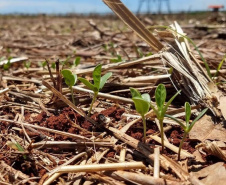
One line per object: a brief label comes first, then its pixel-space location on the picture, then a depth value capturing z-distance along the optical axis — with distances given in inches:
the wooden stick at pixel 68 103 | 13.5
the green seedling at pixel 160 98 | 10.9
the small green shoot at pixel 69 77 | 13.9
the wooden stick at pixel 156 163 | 10.0
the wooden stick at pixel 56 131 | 12.1
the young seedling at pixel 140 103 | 10.7
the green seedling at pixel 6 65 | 22.9
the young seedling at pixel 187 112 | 11.0
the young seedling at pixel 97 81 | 13.1
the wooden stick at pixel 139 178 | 9.7
